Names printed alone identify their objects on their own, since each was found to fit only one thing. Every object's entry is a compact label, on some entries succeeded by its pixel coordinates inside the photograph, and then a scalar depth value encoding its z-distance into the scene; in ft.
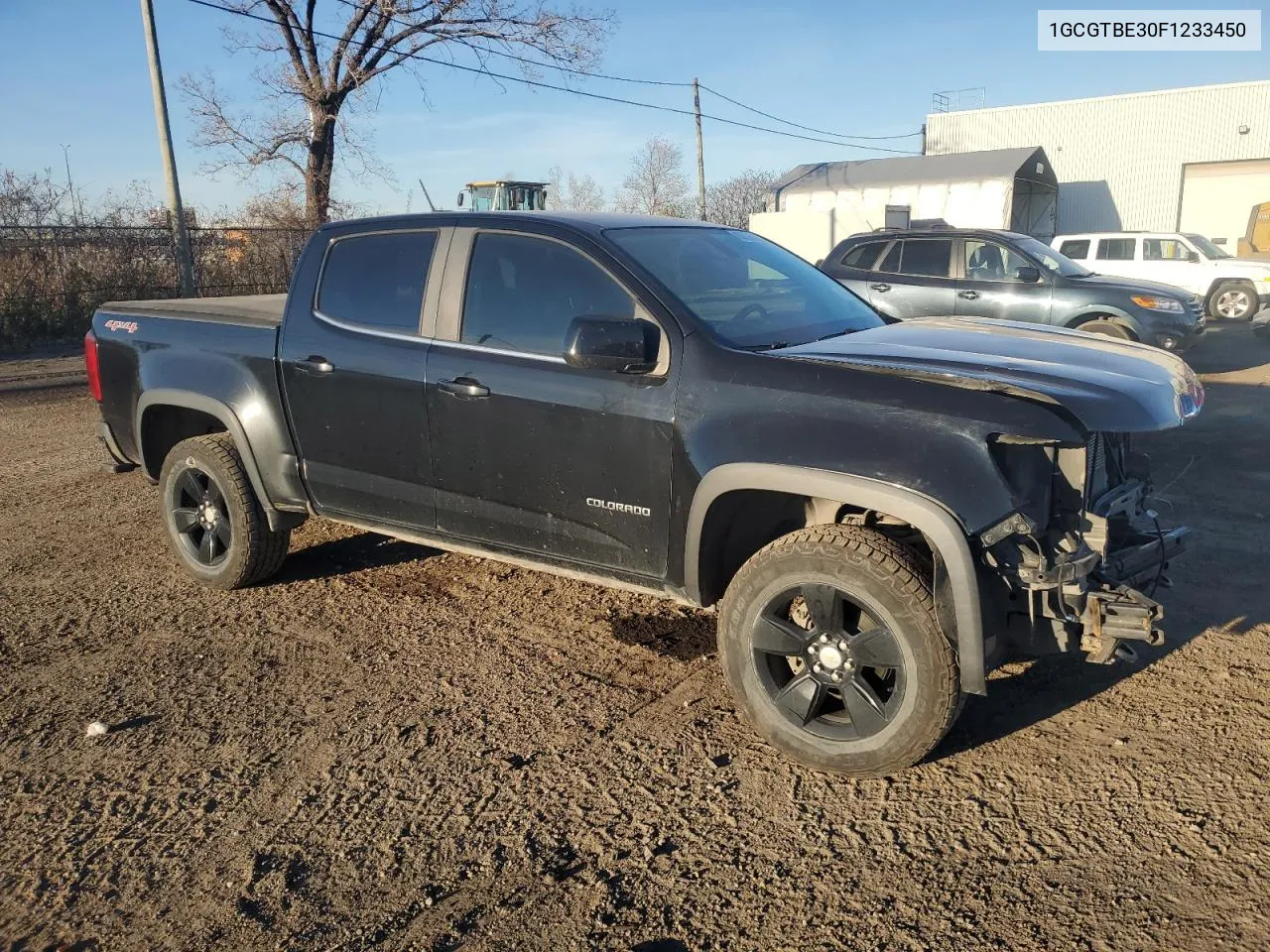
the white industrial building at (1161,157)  107.04
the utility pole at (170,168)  57.06
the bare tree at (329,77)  84.43
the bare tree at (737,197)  157.38
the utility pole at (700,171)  120.78
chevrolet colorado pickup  9.95
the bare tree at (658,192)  164.04
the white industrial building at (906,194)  77.05
